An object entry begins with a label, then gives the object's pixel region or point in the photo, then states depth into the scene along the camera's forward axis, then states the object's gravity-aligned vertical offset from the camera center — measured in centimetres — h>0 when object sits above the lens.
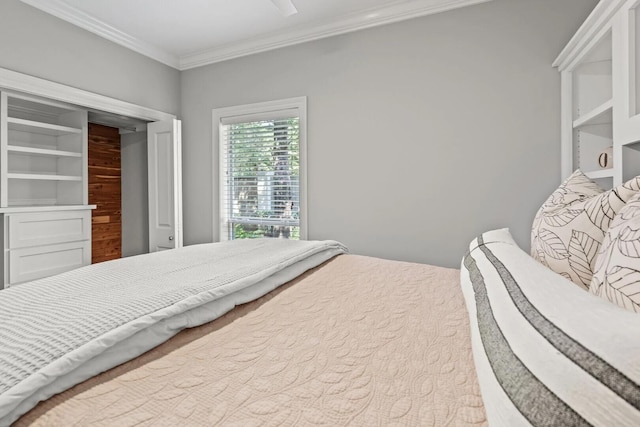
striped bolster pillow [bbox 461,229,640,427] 33 -19
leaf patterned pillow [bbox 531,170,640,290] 83 -7
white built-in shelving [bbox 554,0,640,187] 132 +58
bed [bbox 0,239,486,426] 56 -35
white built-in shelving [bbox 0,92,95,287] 250 +13
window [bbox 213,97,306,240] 311 +37
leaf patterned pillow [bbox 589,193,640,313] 56 -11
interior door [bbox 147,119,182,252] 323 +21
